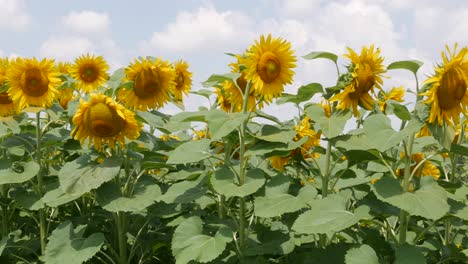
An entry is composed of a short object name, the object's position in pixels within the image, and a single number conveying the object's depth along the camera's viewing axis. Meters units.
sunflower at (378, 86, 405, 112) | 4.82
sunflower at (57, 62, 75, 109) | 4.75
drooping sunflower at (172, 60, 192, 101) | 4.54
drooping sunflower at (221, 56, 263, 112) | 3.46
